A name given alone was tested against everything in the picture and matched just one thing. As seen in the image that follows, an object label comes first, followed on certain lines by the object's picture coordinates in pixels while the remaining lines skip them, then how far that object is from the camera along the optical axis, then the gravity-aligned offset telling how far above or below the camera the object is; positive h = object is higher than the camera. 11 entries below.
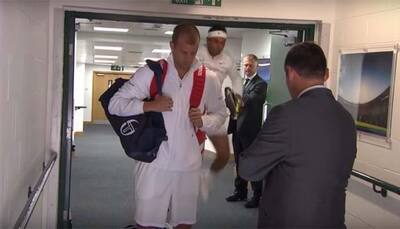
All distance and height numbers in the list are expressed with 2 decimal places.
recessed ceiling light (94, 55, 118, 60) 14.70 +0.83
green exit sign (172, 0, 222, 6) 3.45 +0.64
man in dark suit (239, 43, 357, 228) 1.78 -0.24
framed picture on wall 2.91 +0.06
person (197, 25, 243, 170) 3.52 +0.26
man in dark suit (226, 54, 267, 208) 4.90 -0.21
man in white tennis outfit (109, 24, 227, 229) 2.33 -0.28
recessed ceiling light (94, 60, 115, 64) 17.26 +0.80
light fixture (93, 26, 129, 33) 8.38 +1.00
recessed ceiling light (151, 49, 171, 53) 11.46 +0.87
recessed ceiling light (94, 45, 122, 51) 11.31 +0.88
